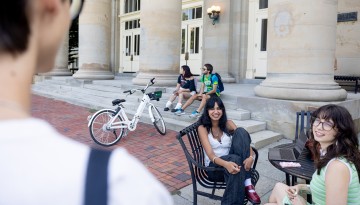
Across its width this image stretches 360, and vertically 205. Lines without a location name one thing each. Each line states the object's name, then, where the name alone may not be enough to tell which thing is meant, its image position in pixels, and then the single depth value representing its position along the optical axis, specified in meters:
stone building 6.68
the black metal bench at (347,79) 9.65
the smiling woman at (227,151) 3.50
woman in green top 2.37
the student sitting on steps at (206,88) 7.99
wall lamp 12.90
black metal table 3.10
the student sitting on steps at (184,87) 8.52
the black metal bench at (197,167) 3.63
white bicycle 6.43
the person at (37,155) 0.50
